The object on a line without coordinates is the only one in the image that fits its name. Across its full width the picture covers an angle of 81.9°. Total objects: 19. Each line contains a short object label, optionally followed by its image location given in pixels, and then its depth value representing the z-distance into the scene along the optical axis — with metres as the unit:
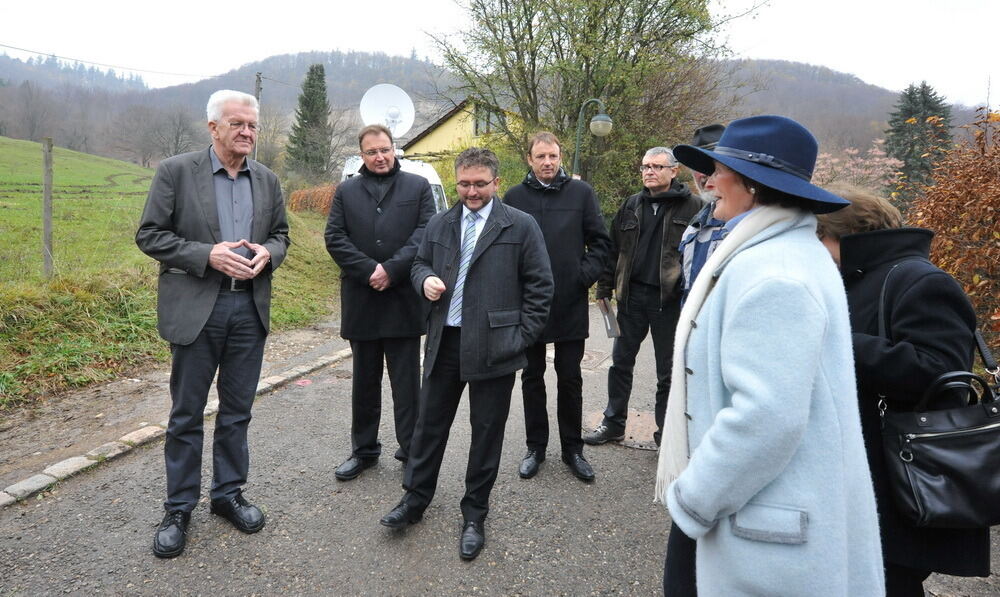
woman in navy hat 1.24
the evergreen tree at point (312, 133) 40.41
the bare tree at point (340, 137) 43.06
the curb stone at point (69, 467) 3.46
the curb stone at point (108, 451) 3.70
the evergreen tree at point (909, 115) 26.08
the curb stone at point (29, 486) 3.20
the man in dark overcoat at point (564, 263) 3.66
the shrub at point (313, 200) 23.25
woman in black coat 1.67
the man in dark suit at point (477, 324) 2.86
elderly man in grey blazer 2.85
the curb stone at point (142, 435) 3.94
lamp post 13.47
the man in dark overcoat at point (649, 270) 3.87
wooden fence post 6.34
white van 12.38
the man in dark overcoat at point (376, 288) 3.51
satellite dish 11.53
